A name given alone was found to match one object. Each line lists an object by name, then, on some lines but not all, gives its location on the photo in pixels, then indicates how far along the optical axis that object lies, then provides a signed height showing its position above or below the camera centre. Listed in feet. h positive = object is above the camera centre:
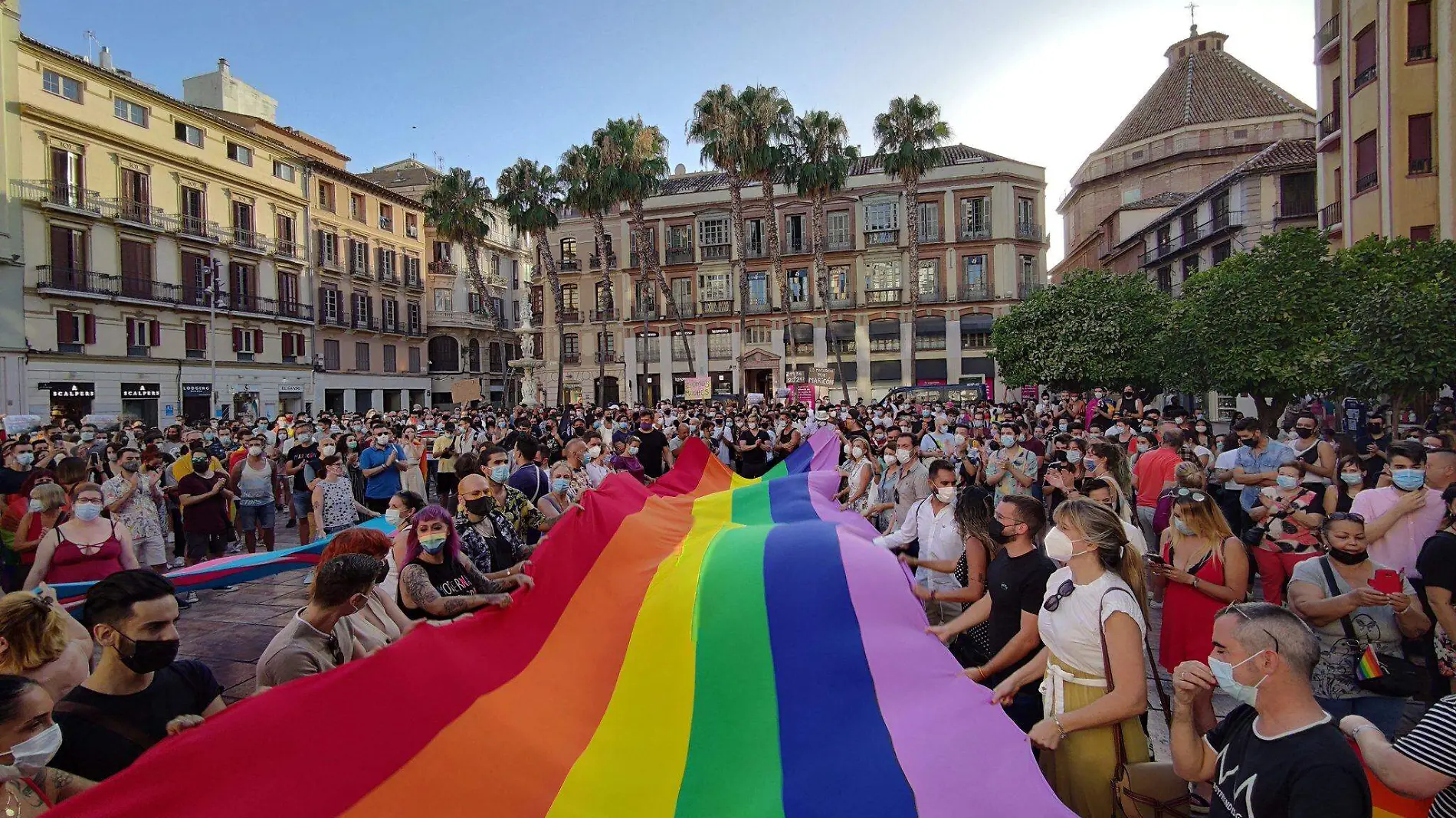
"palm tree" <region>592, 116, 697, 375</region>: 118.83 +37.69
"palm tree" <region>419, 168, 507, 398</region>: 127.03 +33.07
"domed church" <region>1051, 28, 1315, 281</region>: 156.97 +52.88
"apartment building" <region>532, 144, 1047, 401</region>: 148.97 +21.52
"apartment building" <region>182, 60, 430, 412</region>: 140.36 +27.47
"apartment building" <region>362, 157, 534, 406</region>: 175.94 +23.21
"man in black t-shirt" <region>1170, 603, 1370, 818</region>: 7.20 -3.73
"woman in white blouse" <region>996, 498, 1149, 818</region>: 9.97 -3.84
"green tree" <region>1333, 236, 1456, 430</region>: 41.63 +2.35
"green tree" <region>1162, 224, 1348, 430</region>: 55.47 +4.43
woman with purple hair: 15.07 -3.76
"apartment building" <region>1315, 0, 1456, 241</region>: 65.16 +23.78
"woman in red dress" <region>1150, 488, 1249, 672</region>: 13.79 -3.71
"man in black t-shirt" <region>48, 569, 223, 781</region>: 8.88 -3.58
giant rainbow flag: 9.82 -5.32
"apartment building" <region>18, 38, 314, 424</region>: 96.84 +23.46
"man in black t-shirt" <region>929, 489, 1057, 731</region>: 12.43 -3.74
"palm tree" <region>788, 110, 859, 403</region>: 117.08 +37.49
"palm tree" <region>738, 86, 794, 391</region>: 112.16 +39.80
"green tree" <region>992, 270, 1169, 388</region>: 93.76 +6.52
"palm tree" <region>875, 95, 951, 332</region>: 117.08 +39.39
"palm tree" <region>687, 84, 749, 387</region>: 112.06 +39.83
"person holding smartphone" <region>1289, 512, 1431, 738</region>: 12.84 -4.06
